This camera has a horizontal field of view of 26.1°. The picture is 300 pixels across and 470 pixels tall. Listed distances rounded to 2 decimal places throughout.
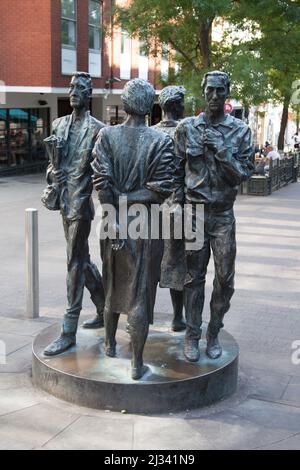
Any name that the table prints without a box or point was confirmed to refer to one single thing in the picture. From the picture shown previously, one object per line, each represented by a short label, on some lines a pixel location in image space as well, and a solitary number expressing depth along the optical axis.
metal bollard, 6.84
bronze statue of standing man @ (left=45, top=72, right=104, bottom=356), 5.23
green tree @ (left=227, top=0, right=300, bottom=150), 18.28
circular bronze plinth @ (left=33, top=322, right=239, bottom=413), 4.62
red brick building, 21.62
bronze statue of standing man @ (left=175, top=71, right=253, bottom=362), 4.80
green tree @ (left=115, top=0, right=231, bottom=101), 17.61
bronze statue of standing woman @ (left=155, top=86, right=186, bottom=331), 5.38
